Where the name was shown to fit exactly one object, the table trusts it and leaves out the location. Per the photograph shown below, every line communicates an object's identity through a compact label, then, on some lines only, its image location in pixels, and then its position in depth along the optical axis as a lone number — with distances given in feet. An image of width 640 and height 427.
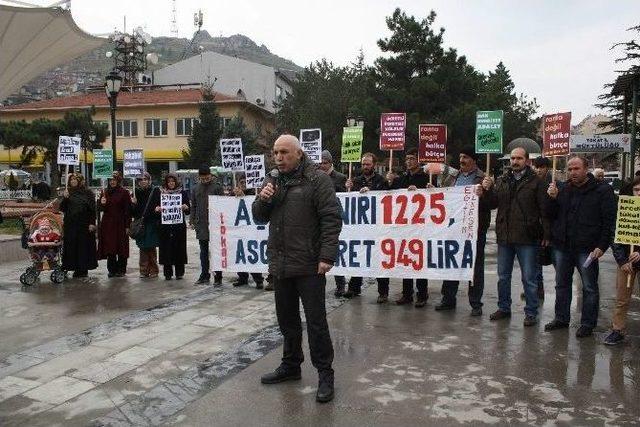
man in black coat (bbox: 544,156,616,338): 19.61
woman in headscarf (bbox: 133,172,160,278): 32.63
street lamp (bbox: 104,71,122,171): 56.08
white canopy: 56.90
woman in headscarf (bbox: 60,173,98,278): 32.40
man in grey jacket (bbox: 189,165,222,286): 30.37
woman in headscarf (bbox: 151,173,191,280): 32.24
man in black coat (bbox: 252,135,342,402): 14.76
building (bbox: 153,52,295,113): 202.49
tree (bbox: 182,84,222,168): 133.69
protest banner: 24.02
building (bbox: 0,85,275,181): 164.04
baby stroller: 30.86
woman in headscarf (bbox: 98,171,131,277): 33.20
